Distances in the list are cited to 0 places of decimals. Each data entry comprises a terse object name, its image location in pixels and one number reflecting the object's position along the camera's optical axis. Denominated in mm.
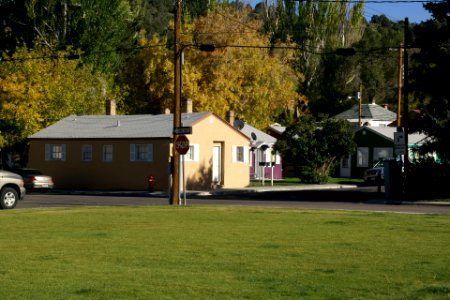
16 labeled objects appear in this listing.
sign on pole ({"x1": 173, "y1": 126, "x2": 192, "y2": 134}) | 32188
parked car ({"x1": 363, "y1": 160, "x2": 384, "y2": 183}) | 61719
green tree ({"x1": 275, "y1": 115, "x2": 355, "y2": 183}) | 59875
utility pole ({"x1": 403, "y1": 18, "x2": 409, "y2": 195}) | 41719
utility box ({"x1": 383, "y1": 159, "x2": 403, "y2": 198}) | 42438
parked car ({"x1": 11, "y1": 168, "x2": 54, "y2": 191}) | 47656
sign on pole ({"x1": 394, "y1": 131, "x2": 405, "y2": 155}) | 40062
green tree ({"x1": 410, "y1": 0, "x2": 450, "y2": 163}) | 42125
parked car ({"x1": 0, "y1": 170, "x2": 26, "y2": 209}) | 31906
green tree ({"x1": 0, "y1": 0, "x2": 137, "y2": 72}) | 71438
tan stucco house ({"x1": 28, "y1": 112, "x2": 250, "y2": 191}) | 50812
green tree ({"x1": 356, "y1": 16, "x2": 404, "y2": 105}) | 97125
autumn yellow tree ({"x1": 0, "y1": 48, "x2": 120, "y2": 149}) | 56906
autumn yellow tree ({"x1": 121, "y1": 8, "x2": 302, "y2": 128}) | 69000
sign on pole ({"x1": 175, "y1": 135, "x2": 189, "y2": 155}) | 32031
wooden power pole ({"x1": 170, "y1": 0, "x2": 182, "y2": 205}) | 33969
